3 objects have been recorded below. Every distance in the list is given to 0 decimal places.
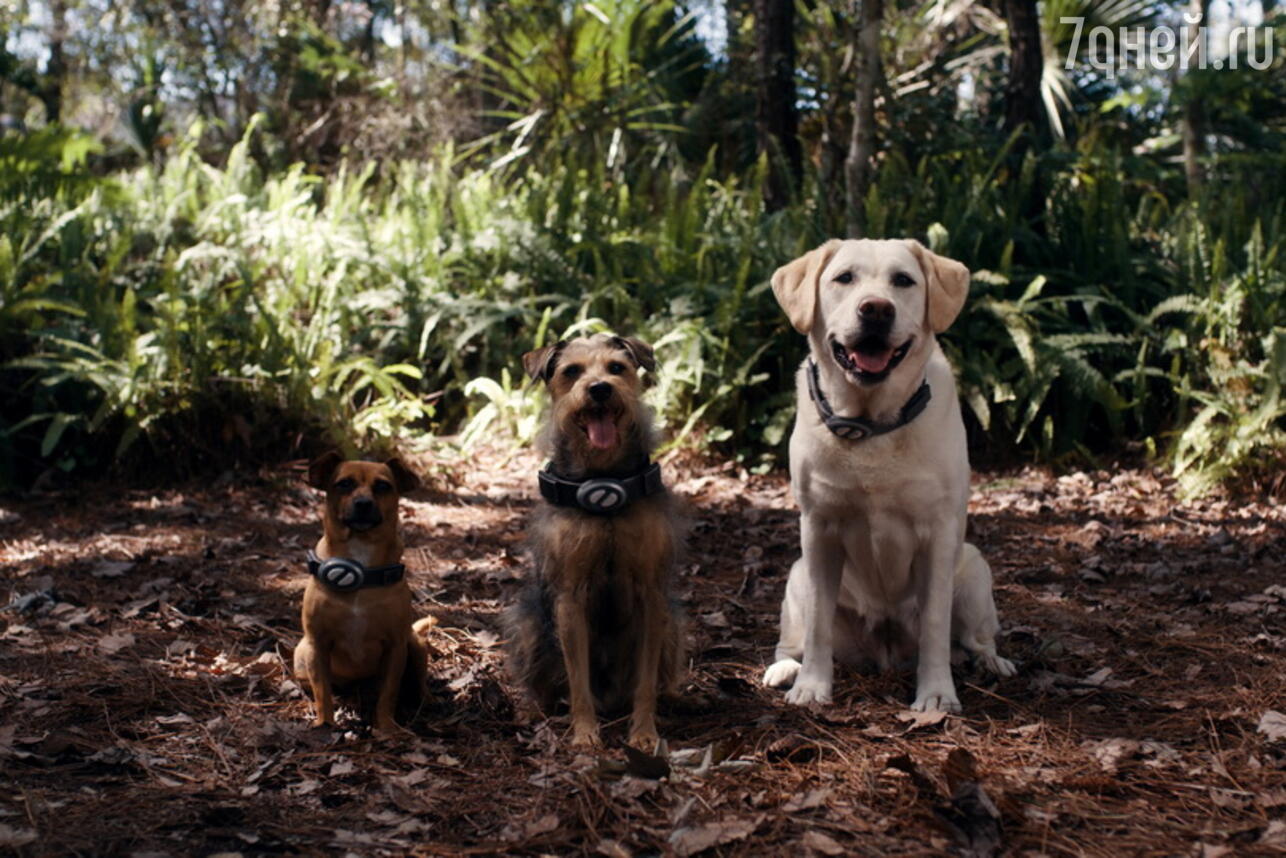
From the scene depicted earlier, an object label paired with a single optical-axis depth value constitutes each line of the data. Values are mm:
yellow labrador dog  3992
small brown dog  3865
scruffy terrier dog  3748
